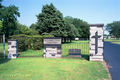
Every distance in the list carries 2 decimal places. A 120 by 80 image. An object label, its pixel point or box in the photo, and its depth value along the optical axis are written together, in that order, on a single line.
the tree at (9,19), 34.38
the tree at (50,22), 23.31
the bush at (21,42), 11.77
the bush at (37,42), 13.16
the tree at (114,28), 72.56
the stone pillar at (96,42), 7.26
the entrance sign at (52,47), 8.53
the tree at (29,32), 19.84
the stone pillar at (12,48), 8.66
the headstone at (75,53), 8.98
